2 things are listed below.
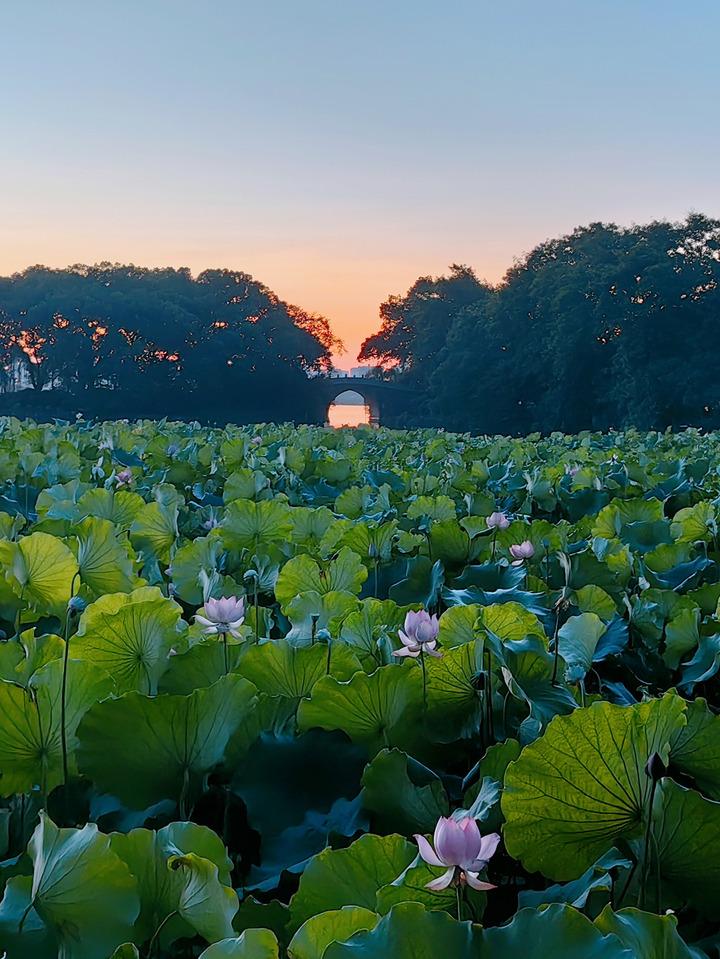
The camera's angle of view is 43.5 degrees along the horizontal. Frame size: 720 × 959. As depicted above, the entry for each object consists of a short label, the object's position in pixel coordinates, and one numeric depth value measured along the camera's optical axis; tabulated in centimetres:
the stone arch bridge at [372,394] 19051
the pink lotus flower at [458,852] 178
